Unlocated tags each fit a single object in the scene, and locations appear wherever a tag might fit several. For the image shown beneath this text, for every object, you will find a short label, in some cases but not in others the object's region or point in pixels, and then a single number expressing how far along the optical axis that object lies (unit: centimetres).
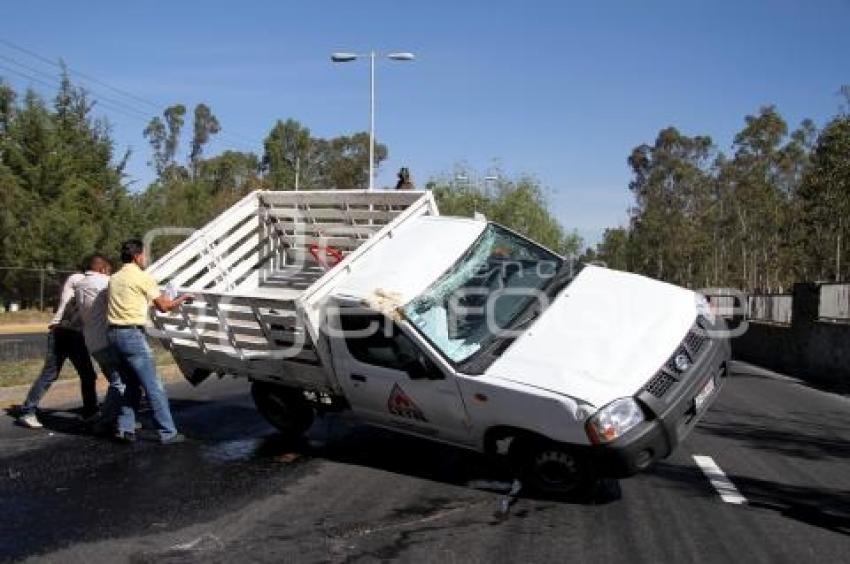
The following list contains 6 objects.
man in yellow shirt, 832
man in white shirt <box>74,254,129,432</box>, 876
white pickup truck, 635
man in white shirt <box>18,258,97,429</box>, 928
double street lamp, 3462
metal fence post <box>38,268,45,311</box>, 3234
